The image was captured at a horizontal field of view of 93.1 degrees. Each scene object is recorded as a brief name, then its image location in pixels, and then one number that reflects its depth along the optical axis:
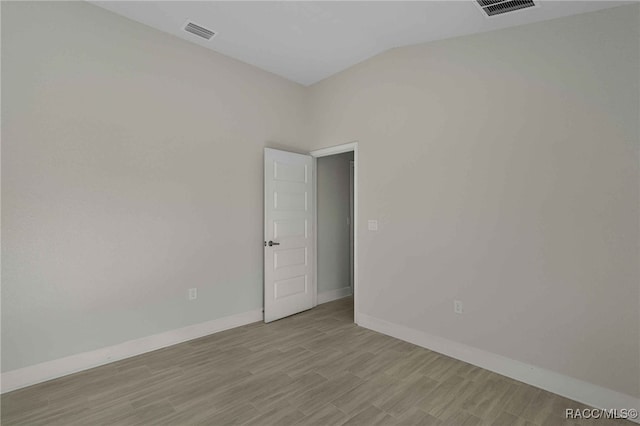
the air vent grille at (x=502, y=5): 2.29
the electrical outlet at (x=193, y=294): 3.33
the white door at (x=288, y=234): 3.89
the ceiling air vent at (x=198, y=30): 3.02
